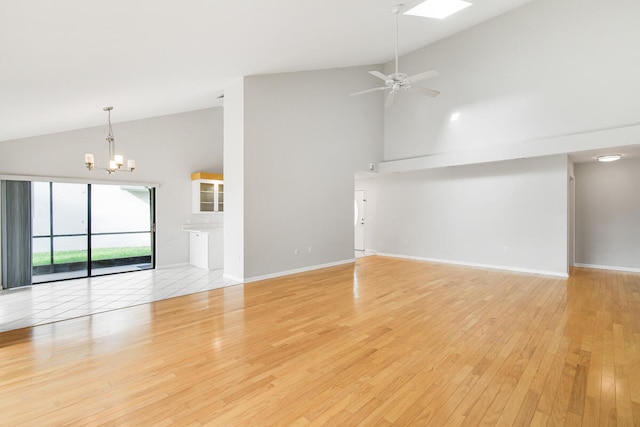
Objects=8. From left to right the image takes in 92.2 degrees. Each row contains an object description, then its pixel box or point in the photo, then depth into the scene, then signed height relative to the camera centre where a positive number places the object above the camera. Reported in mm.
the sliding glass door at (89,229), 5770 -384
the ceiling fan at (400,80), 4043 +1702
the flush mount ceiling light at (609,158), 5819 +972
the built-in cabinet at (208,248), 6684 -845
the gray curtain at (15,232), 5176 -362
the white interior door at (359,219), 9227 -308
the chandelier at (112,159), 4921 +880
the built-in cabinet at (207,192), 7312 +430
